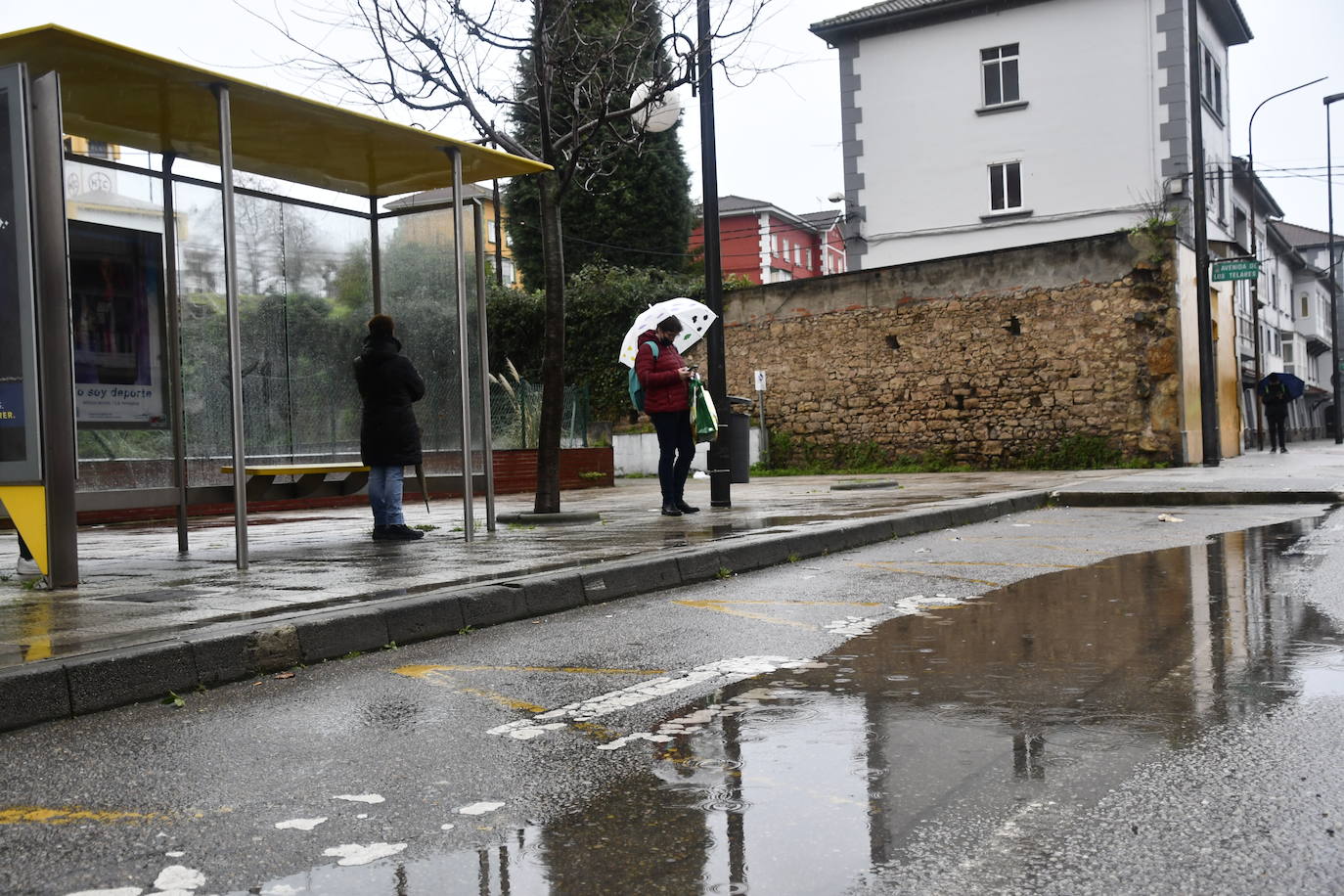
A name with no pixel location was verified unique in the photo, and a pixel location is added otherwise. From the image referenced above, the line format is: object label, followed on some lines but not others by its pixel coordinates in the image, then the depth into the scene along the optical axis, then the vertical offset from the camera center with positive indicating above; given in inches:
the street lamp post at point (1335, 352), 1618.6 +67.8
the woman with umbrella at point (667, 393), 451.2 +12.9
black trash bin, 665.0 -11.5
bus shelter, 265.3 +52.8
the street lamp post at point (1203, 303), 812.0 +68.8
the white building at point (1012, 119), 1147.9 +284.9
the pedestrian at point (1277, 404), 1204.5 +0.5
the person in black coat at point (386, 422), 379.6 +5.9
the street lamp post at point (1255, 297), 1378.0 +139.5
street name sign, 837.9 +92.0
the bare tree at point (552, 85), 448.1 +131.3
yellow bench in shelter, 352.5 -9.7
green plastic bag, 471.2 +4.9
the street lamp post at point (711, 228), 468.4 +75.1
